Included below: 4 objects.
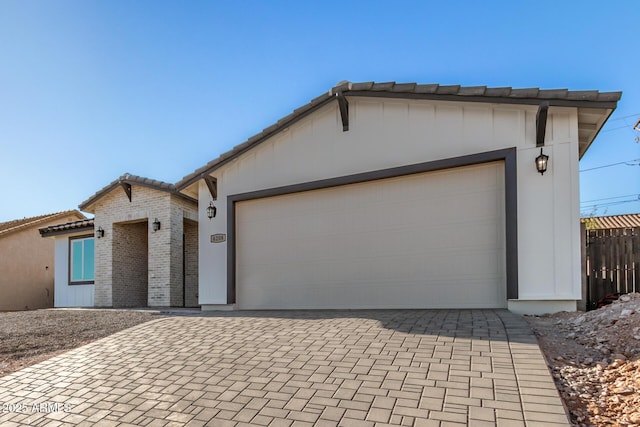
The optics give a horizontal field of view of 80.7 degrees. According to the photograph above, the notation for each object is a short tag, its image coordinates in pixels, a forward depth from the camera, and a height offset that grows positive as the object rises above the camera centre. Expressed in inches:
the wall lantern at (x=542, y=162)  256.1 +40.5
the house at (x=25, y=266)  694.5 -83.2
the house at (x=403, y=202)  257.1 +16.6
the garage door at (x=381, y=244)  280.5 -18.9
